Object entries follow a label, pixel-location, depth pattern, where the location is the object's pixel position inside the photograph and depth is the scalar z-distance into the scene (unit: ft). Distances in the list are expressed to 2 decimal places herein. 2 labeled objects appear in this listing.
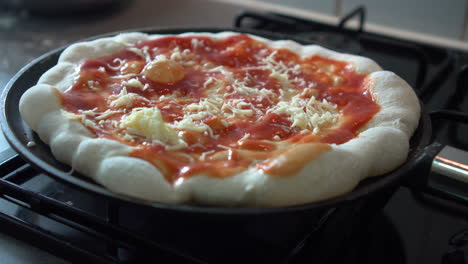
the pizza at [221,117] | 1.36
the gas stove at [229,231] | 1.38
